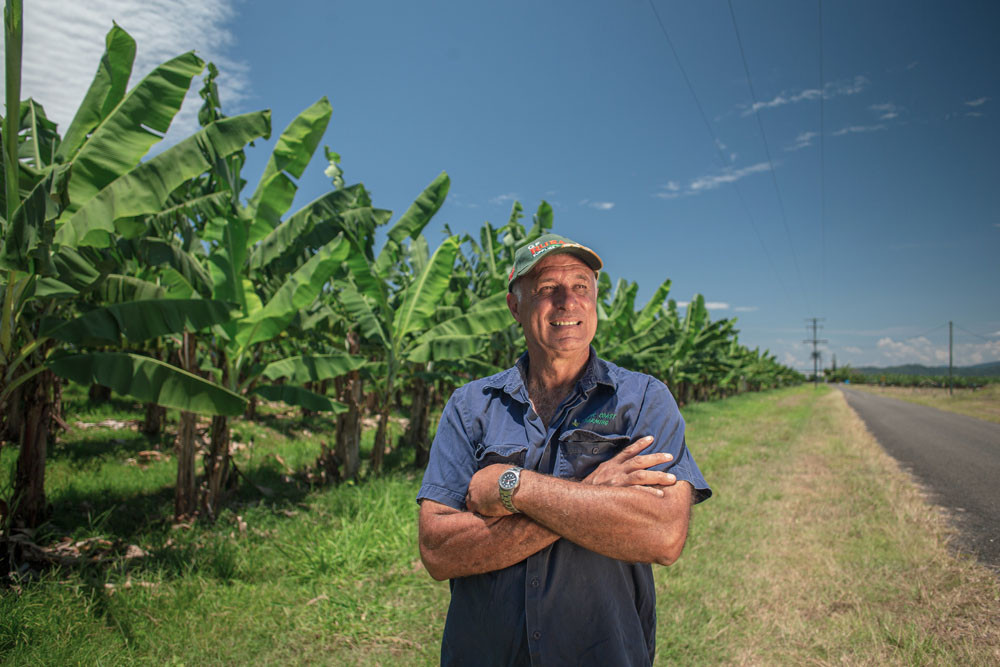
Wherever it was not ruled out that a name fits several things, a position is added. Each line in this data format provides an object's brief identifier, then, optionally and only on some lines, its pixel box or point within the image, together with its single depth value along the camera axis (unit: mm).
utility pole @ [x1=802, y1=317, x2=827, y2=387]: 81812
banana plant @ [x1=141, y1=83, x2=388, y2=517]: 5574
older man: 1516
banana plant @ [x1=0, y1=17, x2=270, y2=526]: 3695
